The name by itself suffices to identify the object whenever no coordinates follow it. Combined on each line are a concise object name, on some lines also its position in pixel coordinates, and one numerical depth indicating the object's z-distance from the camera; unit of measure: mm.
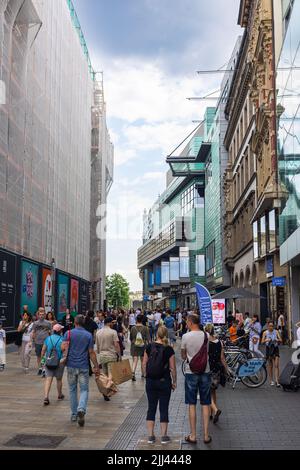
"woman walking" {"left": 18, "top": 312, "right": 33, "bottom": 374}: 15807
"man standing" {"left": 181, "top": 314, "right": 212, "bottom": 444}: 7754
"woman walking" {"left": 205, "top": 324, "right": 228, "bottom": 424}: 9719
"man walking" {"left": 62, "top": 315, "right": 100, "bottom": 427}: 8977
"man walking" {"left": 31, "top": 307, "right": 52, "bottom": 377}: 14766
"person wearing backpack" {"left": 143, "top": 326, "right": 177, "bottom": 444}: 7539
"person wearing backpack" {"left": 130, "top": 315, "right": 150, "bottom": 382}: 15008
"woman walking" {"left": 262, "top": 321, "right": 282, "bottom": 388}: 13805
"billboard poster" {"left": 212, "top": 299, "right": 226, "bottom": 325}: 22594
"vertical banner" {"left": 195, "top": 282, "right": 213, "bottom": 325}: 15250
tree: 133375
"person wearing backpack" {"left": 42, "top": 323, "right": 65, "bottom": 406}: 10633
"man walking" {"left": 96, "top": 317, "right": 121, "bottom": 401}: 12039
